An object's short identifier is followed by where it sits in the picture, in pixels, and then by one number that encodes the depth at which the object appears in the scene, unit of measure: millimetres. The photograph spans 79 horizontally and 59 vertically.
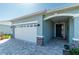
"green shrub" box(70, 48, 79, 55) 2079
